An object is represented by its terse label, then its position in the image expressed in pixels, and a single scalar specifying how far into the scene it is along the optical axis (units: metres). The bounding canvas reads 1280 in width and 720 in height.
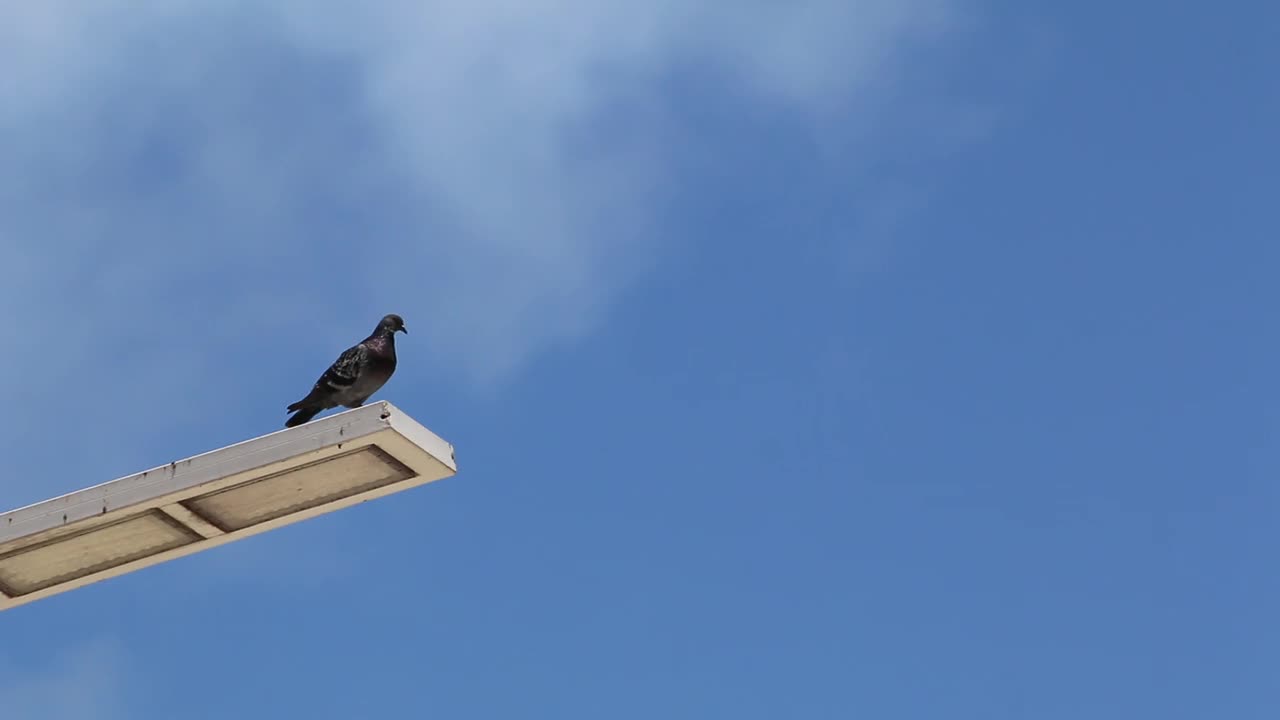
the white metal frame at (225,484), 14.44
